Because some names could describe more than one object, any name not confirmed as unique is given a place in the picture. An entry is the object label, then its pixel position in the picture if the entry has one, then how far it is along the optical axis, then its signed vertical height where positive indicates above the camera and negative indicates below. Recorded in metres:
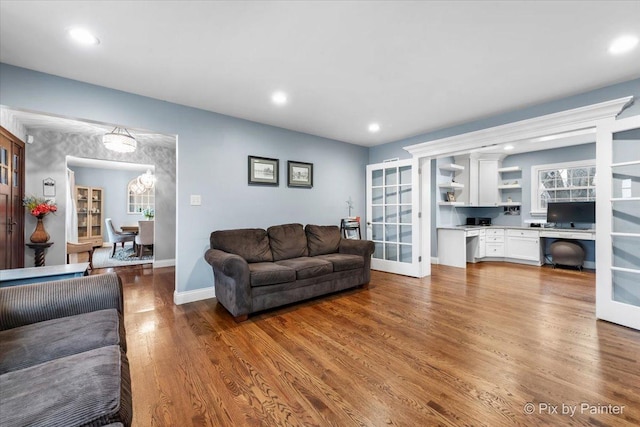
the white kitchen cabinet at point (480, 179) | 5.96 +0.80
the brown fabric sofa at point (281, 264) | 2.77 -0.60
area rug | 5.49 -0.98
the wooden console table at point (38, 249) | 3.89 -0.50
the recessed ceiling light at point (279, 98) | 3.01 +1.35
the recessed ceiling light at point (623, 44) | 2.05 +1.34
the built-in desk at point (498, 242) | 5.12 -0.57
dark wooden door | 3.31 +0.19
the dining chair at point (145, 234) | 5.70 -0.40
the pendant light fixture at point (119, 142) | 3.52 +0.97
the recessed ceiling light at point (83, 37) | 1.95 +1.33
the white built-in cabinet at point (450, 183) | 5.64 +0.68
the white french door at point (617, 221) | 2.59 -0.06
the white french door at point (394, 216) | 4.49 -0.02
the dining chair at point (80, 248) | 4.62 -0.57
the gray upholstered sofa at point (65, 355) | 0.83 -0.59
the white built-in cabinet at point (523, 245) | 5.33 -0.62
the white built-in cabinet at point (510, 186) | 6.03 +0.66
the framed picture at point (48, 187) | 4.27 +0.44
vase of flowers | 3.87 +0.04
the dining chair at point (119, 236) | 6.25 -0.49
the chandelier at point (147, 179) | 6.58 +0.88
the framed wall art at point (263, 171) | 3.87 +0.65
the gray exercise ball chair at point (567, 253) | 4.82 -0.70
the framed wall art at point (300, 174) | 4.27 +0.66
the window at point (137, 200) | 8.48 +0.49
